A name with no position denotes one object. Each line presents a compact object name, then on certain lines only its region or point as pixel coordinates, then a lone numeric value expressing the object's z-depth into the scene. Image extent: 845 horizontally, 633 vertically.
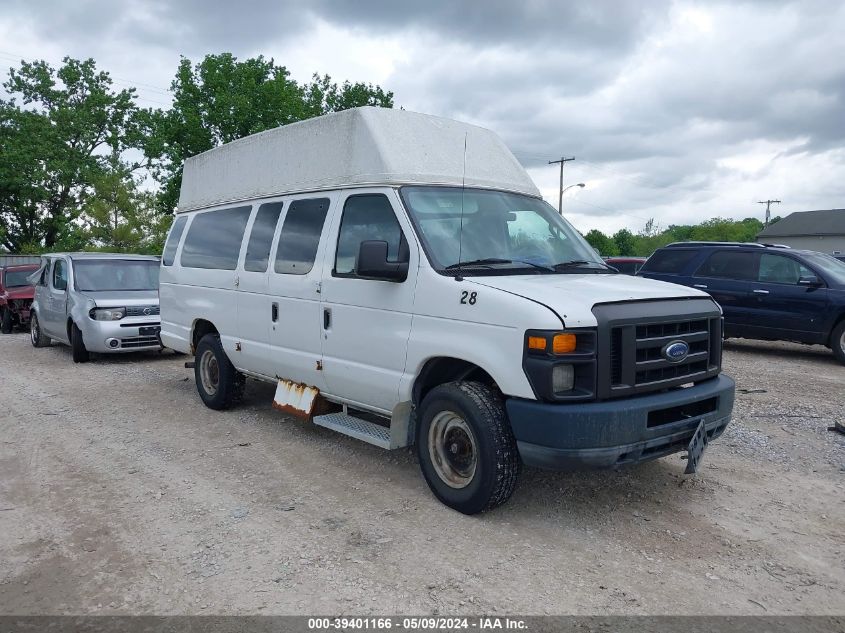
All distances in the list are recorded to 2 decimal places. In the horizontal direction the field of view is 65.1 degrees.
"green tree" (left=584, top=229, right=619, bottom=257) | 61.80
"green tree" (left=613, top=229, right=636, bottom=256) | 77.06
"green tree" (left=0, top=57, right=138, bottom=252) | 37.53
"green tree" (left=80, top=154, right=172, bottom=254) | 33.28
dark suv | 9.94
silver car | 10.35
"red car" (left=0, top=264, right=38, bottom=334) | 15.47
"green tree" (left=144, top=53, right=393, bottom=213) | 27.89
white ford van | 3.81
